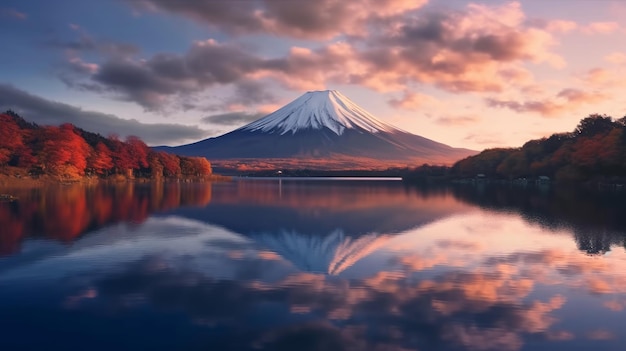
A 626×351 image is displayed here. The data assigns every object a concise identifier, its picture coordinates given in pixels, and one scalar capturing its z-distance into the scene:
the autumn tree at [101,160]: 79.75
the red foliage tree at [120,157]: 88.00
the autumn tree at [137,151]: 93.81
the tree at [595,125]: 81.75
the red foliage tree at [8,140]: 62.42
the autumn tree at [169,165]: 102.91
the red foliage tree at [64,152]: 67.50
